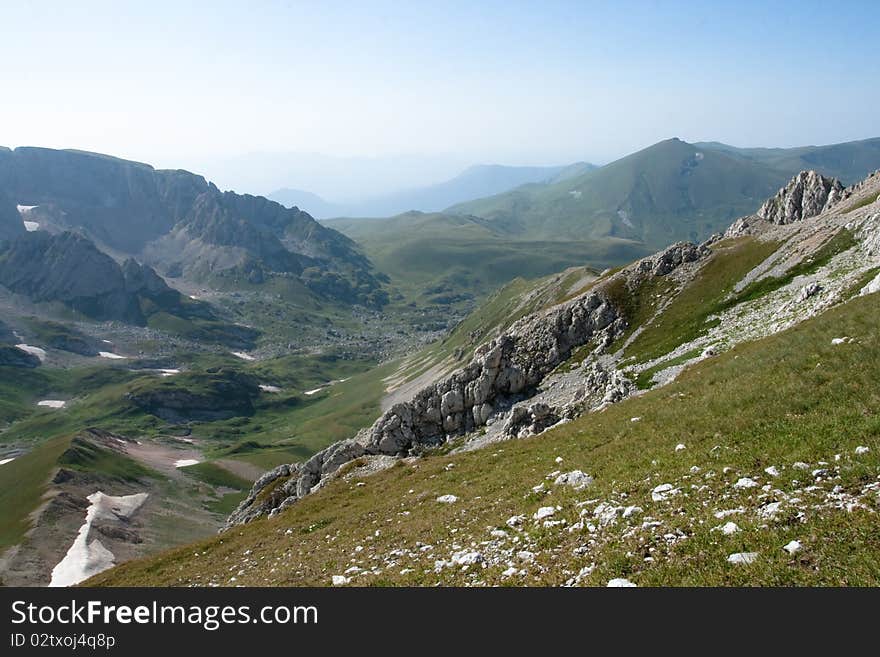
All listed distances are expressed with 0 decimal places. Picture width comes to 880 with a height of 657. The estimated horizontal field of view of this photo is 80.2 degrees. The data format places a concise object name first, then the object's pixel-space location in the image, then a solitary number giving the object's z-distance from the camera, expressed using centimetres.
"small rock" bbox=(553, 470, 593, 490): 2241
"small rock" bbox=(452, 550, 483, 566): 1689
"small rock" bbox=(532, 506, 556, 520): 1944
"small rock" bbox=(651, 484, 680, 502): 1689
